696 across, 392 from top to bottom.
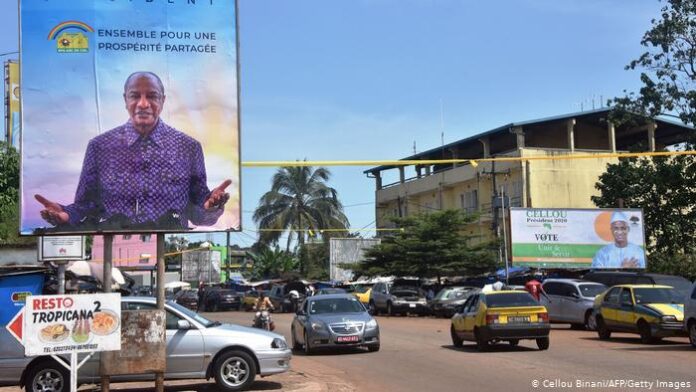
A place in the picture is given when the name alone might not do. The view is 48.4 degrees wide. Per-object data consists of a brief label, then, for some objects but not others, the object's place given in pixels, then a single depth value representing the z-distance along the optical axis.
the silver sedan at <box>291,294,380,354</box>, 18.88
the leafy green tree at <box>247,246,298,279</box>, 75.06
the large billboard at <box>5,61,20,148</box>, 36.51
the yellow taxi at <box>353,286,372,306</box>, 43.74
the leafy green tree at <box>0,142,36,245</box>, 28.05
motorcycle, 23.00
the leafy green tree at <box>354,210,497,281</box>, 42.75
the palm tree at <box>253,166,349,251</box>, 62.34
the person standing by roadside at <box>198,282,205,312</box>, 54.28
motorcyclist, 23.19
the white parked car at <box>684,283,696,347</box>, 17.17
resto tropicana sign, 8.88
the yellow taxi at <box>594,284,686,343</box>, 19.14
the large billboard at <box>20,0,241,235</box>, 10.52
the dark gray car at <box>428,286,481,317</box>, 35.81
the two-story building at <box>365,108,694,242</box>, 54.78
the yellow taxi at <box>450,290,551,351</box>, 17.75
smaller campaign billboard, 39.69
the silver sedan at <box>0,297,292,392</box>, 11.80
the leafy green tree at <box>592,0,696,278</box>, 37.16
